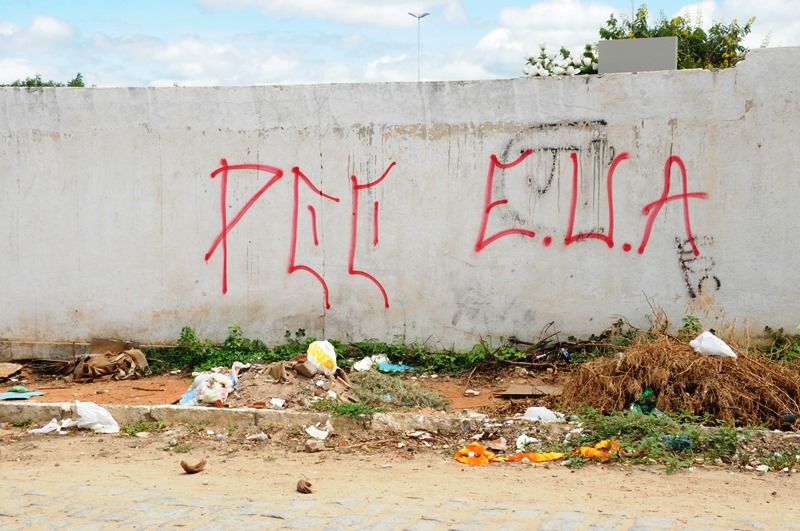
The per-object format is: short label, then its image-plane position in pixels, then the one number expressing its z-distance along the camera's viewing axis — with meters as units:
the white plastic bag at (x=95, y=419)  6.64
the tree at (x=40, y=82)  20.52
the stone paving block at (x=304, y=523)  4.32
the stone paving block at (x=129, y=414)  6.80
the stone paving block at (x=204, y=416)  6.56
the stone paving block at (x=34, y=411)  6.90
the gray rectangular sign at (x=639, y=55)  8.68
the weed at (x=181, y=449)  6.03
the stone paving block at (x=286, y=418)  6.43
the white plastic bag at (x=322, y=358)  7.29
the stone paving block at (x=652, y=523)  4.16
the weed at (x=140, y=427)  6.57
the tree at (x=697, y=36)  20.20
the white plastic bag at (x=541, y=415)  6.16
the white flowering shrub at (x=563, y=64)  18.06
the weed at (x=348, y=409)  6.36
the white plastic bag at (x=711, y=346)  6.40
